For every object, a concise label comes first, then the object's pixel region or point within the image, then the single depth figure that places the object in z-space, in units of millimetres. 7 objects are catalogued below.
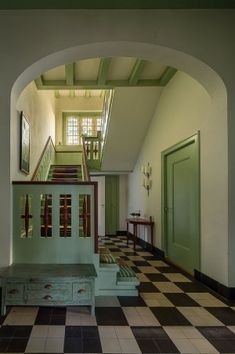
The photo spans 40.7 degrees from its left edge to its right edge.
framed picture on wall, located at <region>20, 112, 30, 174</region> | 4184
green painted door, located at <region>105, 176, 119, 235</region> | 9953
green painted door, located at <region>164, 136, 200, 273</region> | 4543
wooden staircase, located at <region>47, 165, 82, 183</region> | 8748
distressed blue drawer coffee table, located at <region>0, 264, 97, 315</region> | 3080
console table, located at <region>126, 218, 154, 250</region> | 6652
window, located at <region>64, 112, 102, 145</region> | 11844
